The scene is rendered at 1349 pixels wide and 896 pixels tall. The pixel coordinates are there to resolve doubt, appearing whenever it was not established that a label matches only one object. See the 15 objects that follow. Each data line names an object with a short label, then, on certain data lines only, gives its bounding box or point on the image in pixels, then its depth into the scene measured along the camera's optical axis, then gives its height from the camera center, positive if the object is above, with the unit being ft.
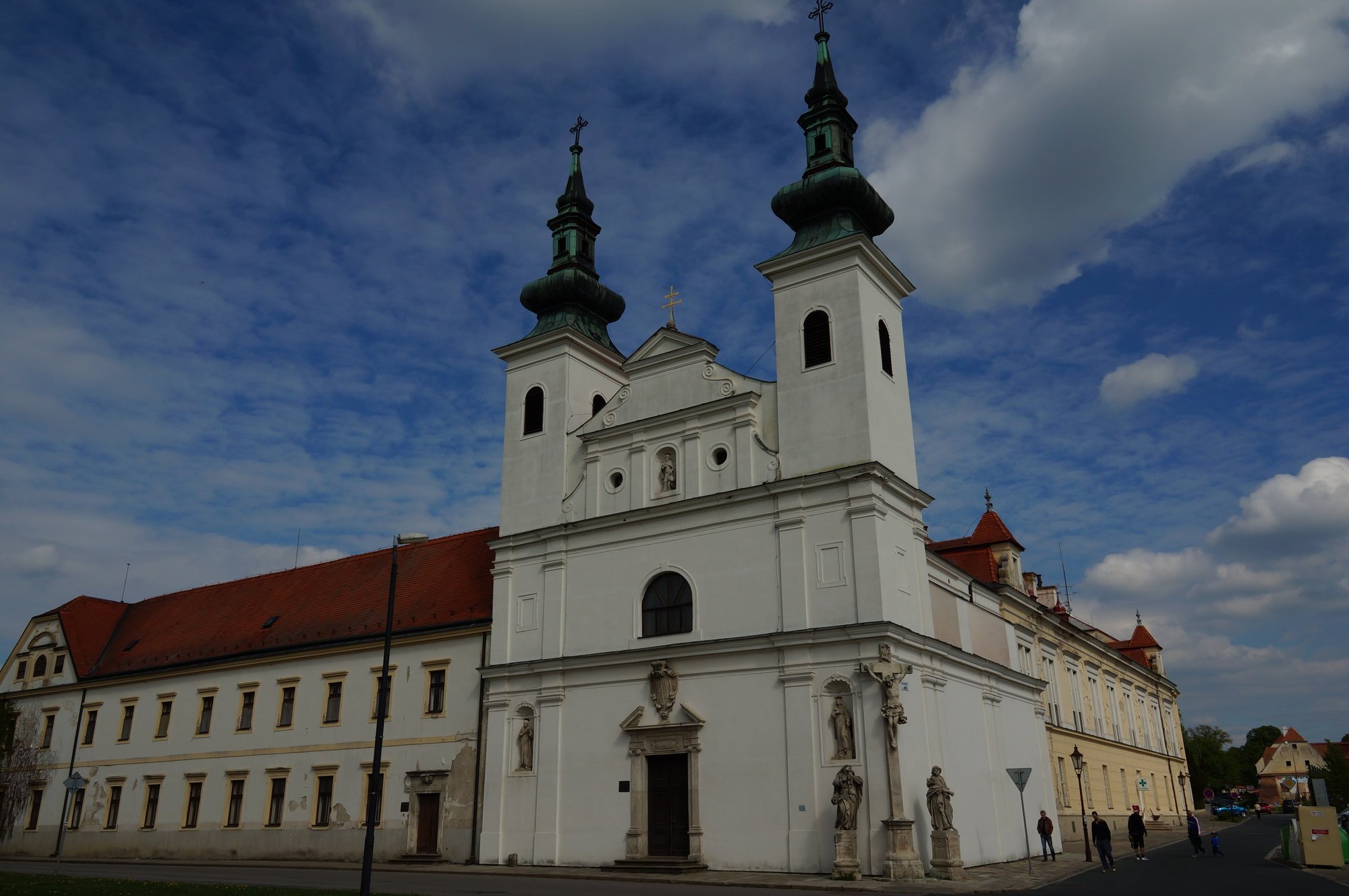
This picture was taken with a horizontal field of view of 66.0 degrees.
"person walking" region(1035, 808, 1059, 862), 96.22 -1.77
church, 80.84 +14.90
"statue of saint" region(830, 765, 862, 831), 74.95 +1.32
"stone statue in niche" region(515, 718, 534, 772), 95.25 +6.66
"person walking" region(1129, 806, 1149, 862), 103.35 -1.83
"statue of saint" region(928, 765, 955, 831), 75.46 +0.74
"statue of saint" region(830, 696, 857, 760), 78.28 +6.18
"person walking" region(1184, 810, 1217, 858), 105.37 -1.92
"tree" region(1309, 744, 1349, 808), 276.82 +8.94
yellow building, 136.87 +17.59
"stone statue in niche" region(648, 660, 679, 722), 87.61 +10.49
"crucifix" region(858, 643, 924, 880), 72.28 +3.06
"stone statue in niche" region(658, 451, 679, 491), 95.61 +30.10
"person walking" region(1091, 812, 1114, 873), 86.43 -2.09
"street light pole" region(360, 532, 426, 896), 54.39 +2.80
